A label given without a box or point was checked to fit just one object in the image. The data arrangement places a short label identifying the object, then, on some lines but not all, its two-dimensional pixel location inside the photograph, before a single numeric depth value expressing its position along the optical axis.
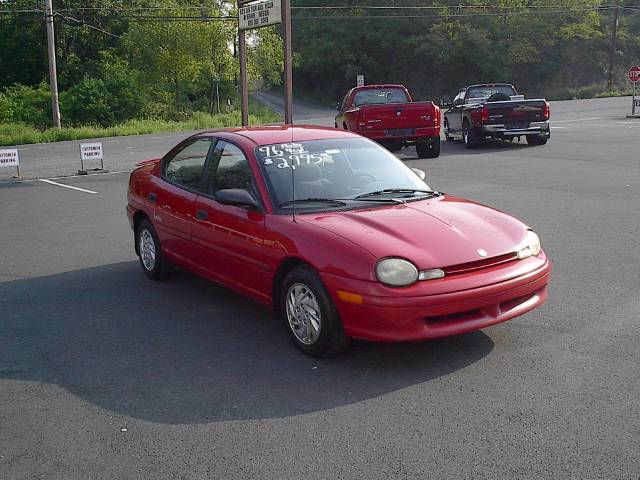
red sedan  4.83
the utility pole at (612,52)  63.75
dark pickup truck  20.19
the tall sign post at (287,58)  18.73
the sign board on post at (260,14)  19.34
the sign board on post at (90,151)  18.39
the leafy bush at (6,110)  43.25
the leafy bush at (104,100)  45.84
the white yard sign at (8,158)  17.53
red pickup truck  18.12
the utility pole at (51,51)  34.56
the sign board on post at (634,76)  33.09
